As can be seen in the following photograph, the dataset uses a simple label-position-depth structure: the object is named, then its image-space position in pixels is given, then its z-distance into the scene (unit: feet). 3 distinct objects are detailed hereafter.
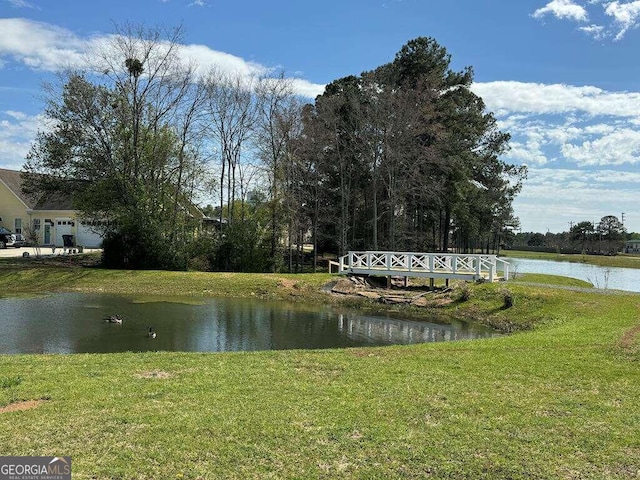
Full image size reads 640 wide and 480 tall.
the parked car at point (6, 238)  133.60
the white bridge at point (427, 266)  74.74
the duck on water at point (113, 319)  49.78
